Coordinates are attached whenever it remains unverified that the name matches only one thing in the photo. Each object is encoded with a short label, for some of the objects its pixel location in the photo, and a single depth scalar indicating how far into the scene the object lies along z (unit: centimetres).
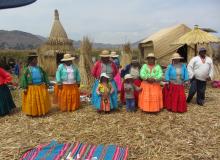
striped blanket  233
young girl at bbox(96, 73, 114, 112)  363
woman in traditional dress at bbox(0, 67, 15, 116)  369
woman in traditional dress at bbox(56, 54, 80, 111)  374
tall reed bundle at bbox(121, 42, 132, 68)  670
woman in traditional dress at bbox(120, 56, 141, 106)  384
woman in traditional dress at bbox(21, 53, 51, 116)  358
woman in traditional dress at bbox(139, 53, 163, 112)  357
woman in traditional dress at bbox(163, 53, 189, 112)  366
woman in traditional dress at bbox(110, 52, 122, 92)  482
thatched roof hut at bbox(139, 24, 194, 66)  757
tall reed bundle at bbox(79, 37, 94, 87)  587
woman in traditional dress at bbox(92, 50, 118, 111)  369
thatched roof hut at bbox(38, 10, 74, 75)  895
